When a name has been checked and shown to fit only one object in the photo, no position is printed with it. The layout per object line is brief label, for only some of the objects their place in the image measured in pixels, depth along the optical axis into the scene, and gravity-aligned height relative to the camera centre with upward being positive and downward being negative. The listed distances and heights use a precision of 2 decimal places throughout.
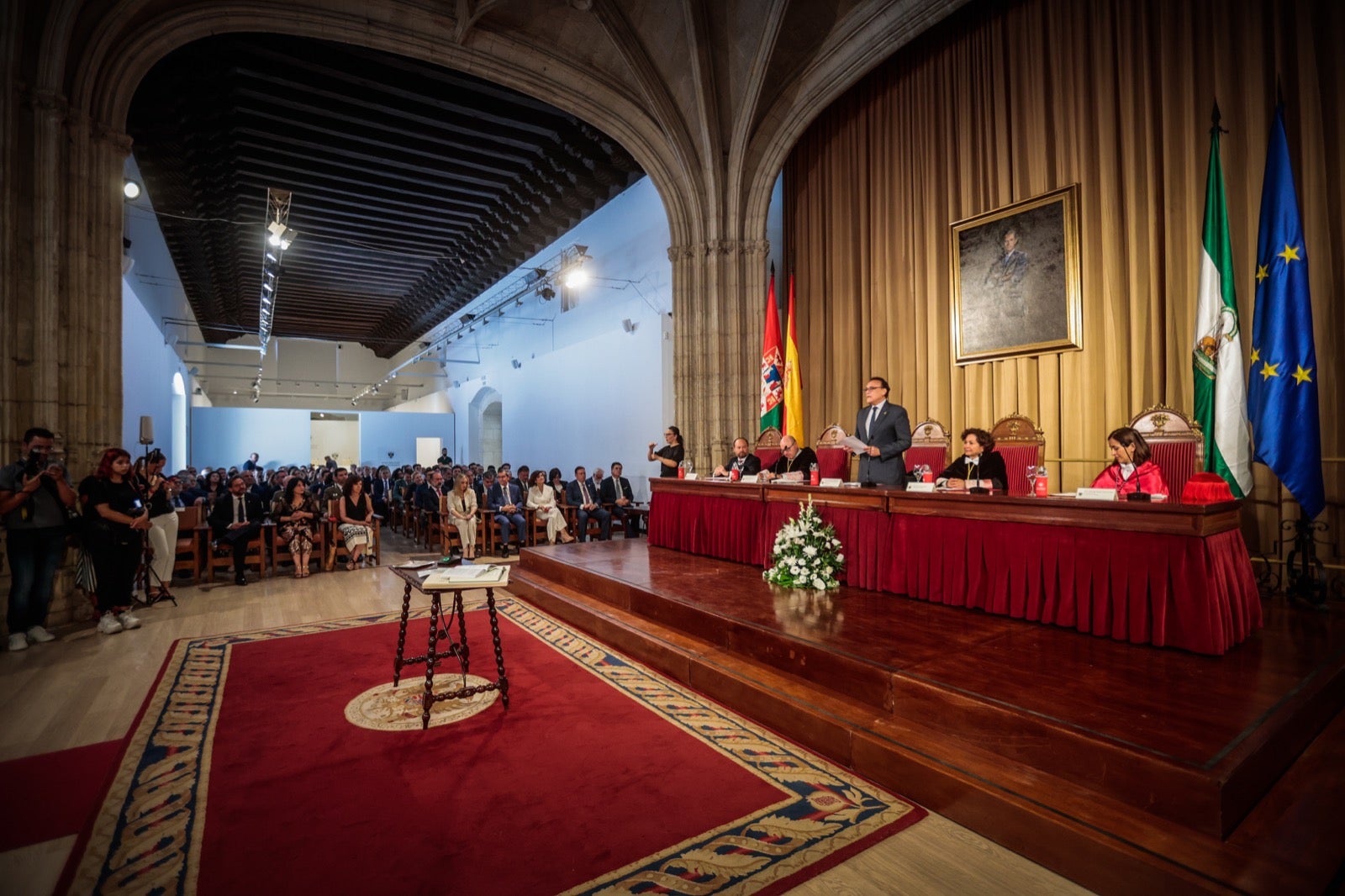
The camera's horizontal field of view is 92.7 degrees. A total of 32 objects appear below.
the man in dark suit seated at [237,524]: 6.47 -0.60
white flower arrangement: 4.04 -0.64
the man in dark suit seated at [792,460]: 5.45 -0.04
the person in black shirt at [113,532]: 4.58 -0.46
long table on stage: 2.67 -0.53
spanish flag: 7.42 +0.77
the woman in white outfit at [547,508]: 8.23 -0.60
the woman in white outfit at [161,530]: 5.56 -0.56
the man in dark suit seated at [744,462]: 6.00 -0.05
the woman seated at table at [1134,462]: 3.34 -0.06
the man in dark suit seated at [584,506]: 8.55 -0.62
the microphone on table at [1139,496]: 2.91 -0.21
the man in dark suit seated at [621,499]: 8.95 -0.56
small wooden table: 2.90 -0.95
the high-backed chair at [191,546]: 6.31 -0.78
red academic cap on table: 2.90 -0.20
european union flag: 3.65 +0.55
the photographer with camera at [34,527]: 4.11 -0.38
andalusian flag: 3.95 +0.58
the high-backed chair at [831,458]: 5.71 -0.03
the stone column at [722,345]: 7.99 +1.41
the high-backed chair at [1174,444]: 4.04 +0.03
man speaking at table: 4.54 +0.12
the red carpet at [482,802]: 1.87 -1.19
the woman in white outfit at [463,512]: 7.55 -0.59
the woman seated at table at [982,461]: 4.12 -0.05
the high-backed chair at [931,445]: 5.44 +0.07
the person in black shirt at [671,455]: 7.18 +0.04
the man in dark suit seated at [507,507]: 7.95 -0.59
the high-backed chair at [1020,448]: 4.62 +0.03
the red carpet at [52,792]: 2.12 -1.19
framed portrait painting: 5.23 +1.49
